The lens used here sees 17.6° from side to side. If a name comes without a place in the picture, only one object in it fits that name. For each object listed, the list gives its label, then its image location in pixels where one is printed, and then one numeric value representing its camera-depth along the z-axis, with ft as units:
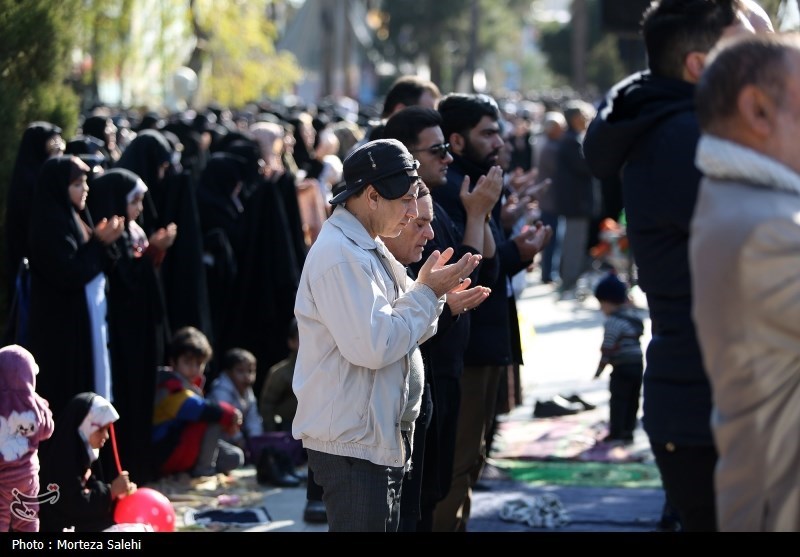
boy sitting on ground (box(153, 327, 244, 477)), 48.58
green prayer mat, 49.41
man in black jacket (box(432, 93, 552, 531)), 36.34
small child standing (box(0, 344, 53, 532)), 32.14
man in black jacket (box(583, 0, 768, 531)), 21.70
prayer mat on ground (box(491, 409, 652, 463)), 53.10
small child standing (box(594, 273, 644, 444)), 52.97
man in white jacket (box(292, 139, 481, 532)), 25.42
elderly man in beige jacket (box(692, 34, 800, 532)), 16.89
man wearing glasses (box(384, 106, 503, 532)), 32.30
